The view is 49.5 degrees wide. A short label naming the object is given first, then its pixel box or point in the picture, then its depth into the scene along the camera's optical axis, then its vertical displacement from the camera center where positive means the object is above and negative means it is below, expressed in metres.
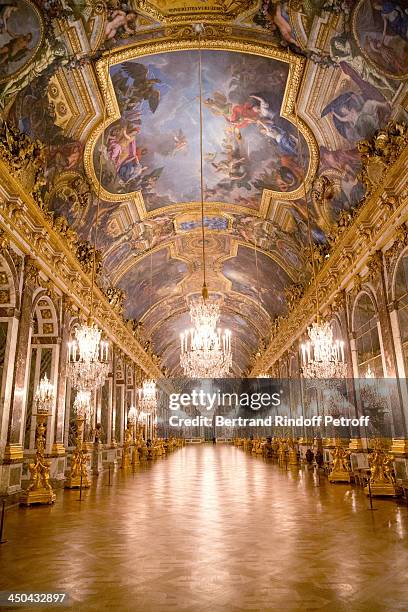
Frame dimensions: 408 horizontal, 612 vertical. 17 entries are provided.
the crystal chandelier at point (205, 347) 8.59 +1.54
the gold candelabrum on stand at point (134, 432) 18.65 -0.05
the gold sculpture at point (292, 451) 17.44 -0.97
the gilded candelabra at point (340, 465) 11.10 -1.00
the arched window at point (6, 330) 8.77 +2.09
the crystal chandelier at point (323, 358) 9.50 +1.42
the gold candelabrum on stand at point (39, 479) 8.30 -0.84
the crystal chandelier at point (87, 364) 9.02 +1.35
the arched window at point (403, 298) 8.92 +2.49
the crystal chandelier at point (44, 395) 9.42 +0.81
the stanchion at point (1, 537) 5.16 -1.16
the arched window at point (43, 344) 11.62 +2.33
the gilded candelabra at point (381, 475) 8.53 -0.97
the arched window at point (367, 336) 10.60 +2.15
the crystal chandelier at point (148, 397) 19.56 +1.43
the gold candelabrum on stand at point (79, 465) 10.82 -0.77
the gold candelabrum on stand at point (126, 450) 16.73 -0.72
